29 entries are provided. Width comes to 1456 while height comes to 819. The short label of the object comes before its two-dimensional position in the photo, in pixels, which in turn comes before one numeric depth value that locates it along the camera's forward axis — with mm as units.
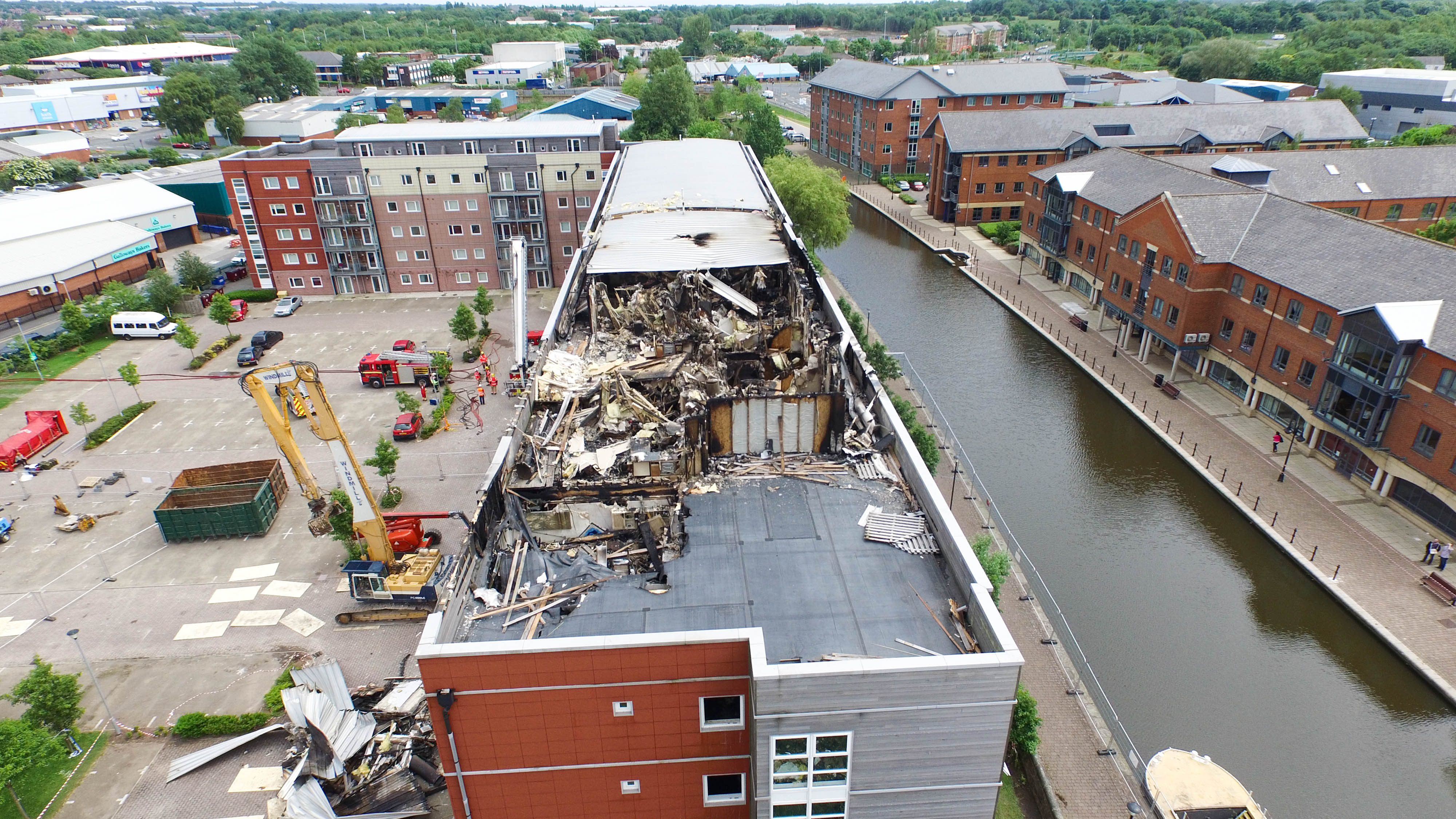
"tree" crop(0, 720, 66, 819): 20297
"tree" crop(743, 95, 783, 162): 80750
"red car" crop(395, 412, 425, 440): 41250
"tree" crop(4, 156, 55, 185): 87938
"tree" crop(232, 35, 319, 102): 152875
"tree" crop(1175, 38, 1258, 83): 129875
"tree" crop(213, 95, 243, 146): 115188
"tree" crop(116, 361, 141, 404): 45031
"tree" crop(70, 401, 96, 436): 41844
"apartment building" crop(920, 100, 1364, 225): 73062
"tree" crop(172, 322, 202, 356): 49688
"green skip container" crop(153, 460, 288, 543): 33281
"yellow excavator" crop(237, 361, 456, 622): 28484
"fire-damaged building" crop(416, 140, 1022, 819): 13602
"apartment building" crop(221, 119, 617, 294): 59656
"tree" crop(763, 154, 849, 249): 60531
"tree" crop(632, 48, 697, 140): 92438
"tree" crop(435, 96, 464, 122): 124125
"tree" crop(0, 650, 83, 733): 22109
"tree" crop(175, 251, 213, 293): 62312
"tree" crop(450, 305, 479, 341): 49656
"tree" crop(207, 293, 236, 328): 54031
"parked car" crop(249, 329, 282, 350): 52688
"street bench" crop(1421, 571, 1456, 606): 28156
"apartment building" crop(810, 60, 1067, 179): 90750
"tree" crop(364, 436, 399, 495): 35250
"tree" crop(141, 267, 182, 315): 58344
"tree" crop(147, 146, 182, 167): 104312
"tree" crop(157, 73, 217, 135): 118688
